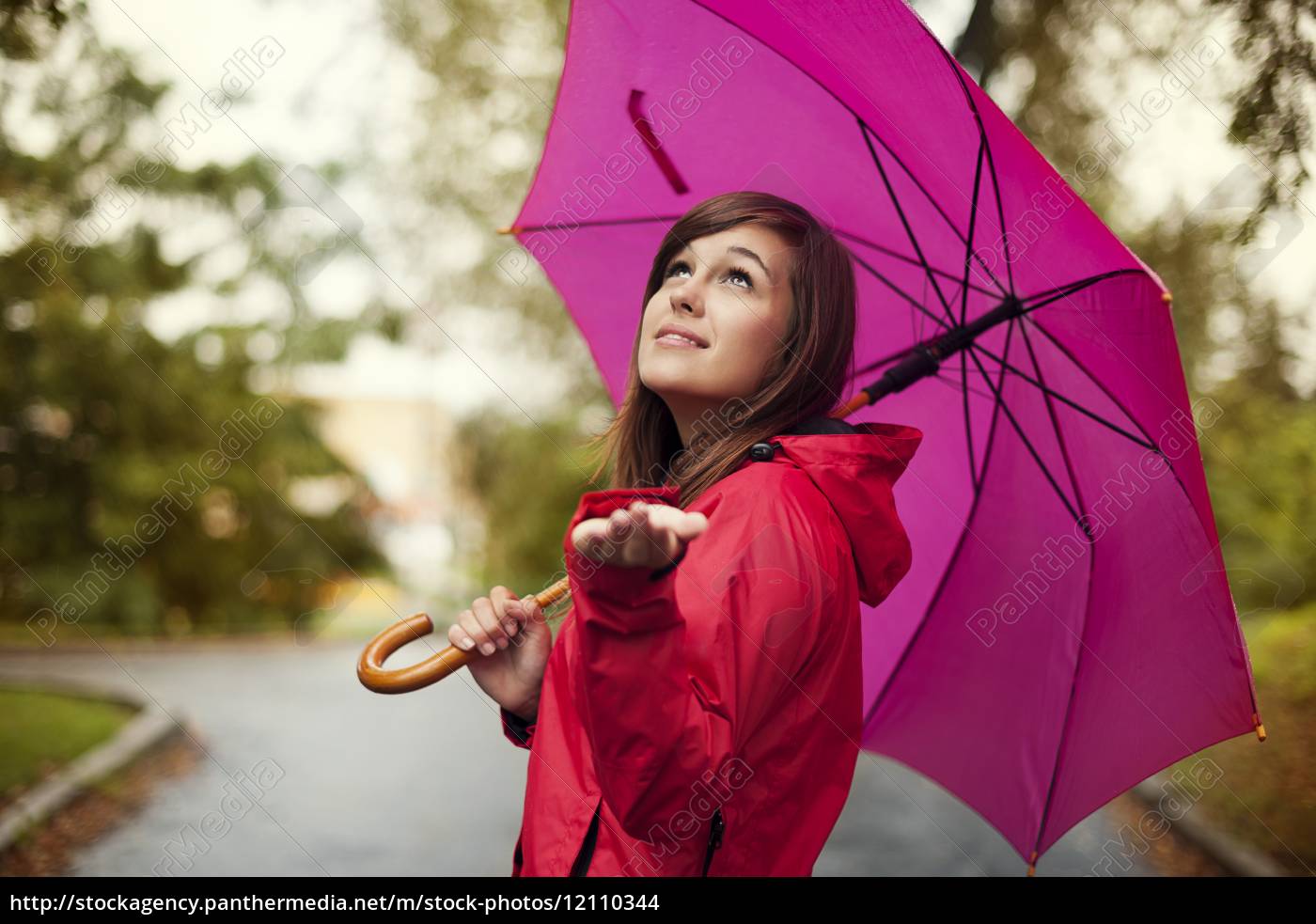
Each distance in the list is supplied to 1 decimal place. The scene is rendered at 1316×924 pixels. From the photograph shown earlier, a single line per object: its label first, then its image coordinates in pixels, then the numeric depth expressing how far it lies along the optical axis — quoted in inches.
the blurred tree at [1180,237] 314.2
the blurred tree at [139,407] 571.5
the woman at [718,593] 57.6
